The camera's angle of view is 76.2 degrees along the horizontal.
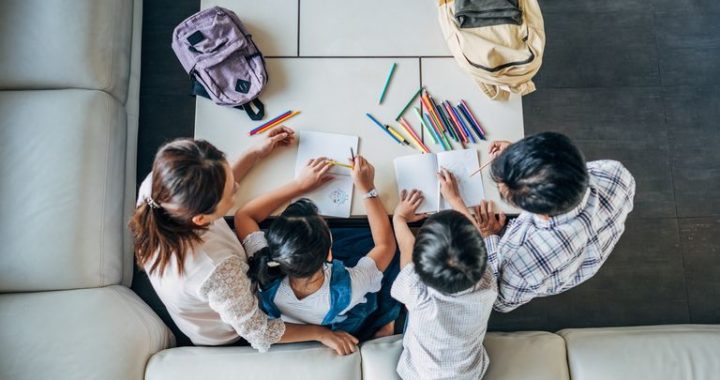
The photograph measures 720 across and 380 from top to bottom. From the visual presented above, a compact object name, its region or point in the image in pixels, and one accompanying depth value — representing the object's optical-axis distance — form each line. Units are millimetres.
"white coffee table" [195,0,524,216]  1518
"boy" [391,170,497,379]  1090
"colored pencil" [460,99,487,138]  1519
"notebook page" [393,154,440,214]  1513
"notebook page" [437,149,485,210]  1509
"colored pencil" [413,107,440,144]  1530
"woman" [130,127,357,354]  1133
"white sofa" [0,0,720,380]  1393
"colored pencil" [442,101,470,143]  1520
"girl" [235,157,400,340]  1215
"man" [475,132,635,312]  1125
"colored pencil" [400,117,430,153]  1524
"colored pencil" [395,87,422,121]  1535
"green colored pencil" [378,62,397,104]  1544
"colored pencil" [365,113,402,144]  1525
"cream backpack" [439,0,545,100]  1495
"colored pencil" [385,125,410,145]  1520
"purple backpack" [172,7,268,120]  1515
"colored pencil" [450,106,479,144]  1521
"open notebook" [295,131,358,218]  1513
